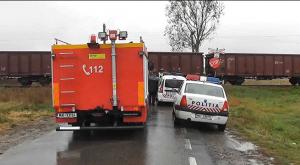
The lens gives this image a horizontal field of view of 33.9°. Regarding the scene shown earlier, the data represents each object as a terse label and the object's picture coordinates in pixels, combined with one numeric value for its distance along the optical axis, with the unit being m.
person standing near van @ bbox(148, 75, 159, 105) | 25.25
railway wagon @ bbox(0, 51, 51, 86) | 42.12
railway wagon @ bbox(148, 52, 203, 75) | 44.56
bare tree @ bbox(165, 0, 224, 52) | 63.75
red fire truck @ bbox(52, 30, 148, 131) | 12.84
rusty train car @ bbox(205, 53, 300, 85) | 45.50
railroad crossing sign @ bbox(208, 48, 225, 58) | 25.08
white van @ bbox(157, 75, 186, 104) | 25.84
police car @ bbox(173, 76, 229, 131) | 15.34
